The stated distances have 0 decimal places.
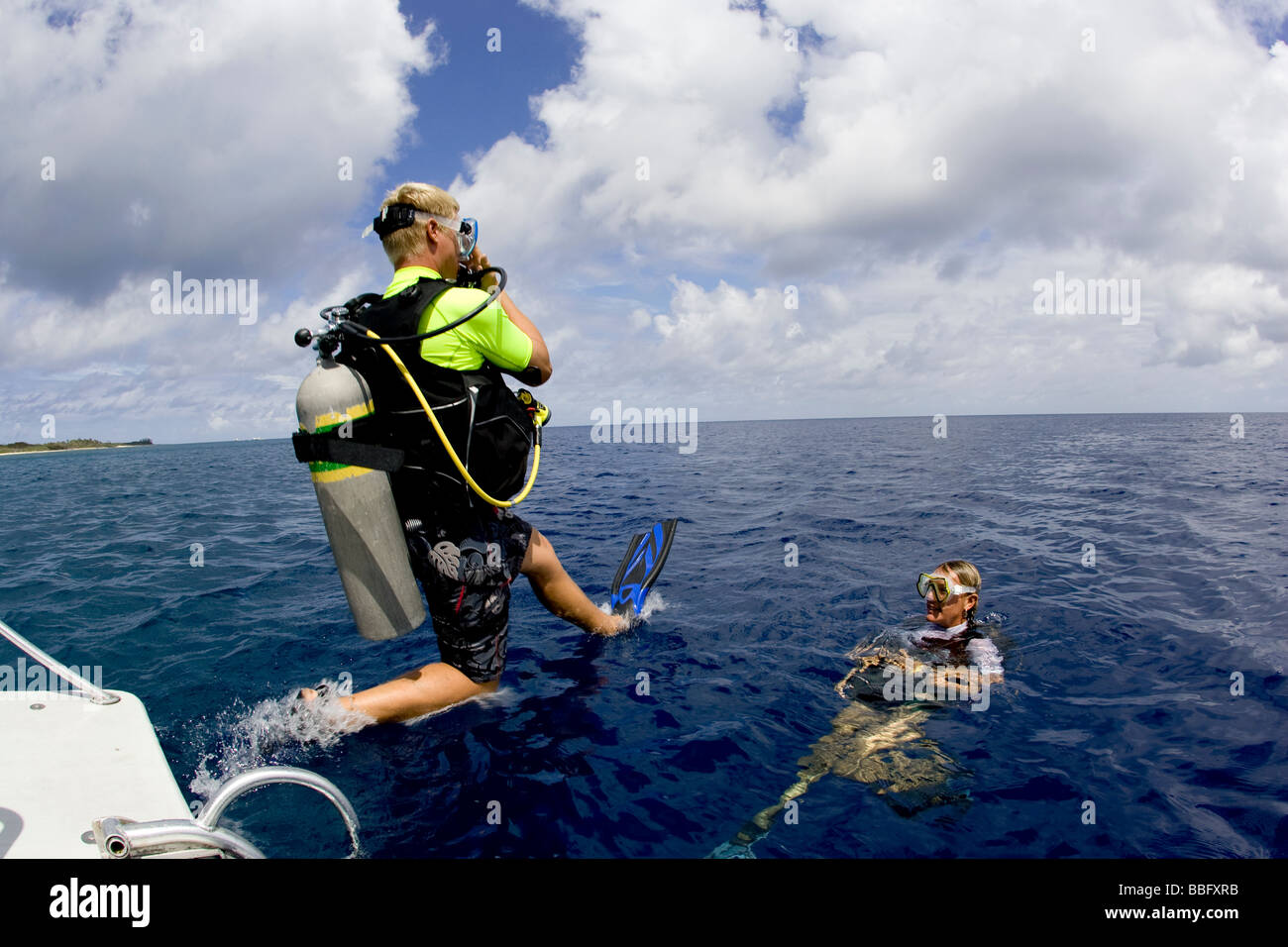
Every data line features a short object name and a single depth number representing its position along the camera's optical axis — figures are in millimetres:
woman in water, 3916
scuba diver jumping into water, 3621
